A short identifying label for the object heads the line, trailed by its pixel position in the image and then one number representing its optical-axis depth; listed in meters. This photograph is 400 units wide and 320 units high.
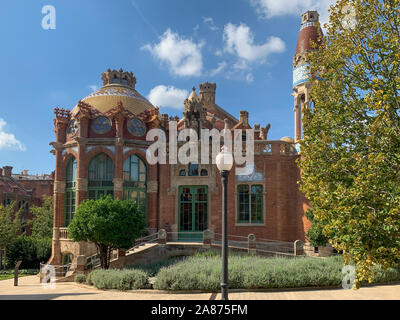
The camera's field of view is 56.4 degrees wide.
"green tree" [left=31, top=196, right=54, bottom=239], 37.53
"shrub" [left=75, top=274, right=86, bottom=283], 19.14
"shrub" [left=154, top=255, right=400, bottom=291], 14.80
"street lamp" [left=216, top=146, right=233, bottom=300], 9.86
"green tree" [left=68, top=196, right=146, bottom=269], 19.08
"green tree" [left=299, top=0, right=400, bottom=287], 8.99
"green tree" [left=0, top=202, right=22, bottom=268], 30.30
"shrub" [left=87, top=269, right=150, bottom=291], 15.56
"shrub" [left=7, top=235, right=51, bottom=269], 31.31
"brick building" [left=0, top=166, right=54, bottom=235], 47.94
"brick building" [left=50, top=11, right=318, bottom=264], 23.73
